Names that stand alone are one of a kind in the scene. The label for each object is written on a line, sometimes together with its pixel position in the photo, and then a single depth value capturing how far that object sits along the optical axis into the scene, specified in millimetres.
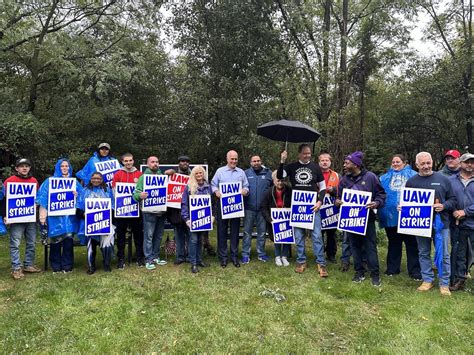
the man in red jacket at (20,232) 6465
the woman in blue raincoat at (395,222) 6566
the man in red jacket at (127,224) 7000
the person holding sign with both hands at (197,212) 6805
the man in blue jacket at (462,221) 5730
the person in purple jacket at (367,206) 6133
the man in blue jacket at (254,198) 7340
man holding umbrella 6688
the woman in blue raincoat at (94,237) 6695
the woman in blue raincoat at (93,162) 7523
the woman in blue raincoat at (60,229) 6527
